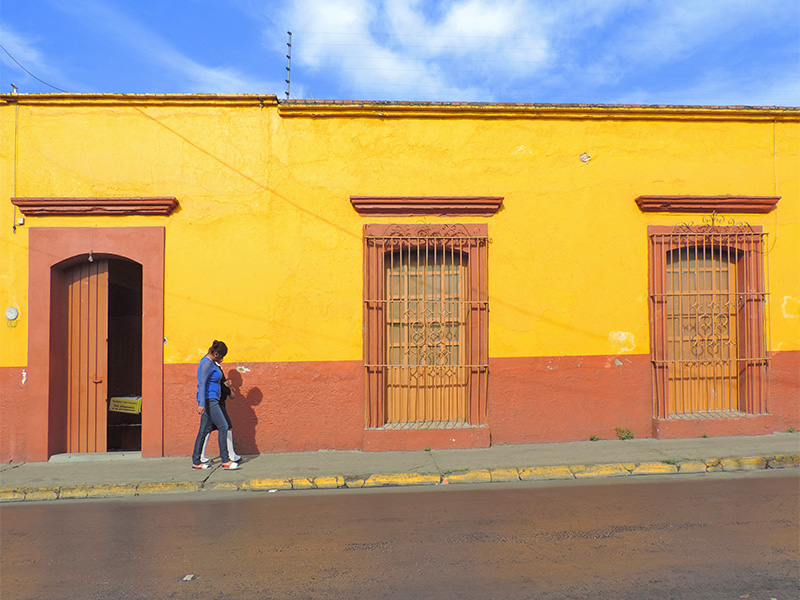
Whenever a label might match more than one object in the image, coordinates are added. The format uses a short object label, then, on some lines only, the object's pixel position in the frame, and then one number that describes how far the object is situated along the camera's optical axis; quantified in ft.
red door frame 22.33
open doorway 25.95
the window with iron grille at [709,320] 24.29
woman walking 20.54
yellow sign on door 23.72
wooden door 23.59
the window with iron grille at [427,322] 23.29
